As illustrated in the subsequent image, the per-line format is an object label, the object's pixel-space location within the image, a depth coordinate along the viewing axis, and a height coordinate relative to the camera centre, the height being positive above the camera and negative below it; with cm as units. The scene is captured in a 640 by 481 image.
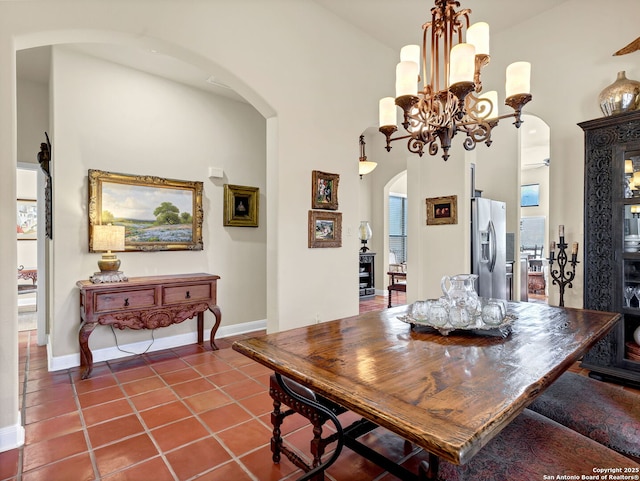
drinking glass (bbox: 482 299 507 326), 166 -36
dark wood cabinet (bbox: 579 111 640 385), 272 +4
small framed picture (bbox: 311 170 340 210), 328 +46
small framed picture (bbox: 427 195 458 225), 407 +33
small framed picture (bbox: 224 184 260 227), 429 +41
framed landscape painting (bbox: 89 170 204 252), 344 +30
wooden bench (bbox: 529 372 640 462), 132 -72
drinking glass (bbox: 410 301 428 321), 178 -38
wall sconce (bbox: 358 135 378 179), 579 +119
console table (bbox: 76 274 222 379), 309 -63
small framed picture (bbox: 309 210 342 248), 329 +9
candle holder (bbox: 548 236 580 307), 317 -26
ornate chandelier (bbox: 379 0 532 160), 182 +87
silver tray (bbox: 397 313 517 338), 163 -43
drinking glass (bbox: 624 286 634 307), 275 -44
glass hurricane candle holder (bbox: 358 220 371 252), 695 +11
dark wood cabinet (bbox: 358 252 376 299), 698 -74
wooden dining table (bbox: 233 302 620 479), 89 -46
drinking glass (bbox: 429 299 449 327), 167 -37
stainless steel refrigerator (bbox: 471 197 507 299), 424 -11
